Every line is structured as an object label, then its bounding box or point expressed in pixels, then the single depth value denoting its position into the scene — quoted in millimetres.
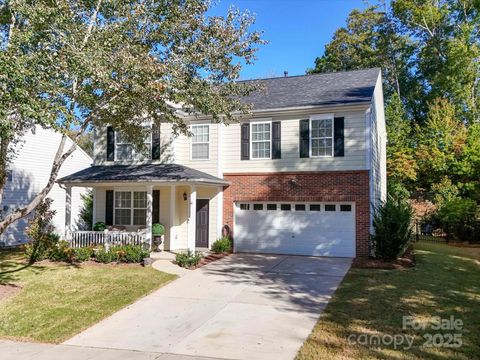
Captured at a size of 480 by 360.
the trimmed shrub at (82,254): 14102
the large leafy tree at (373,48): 36594
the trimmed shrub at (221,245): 16078
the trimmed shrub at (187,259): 13367
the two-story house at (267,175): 15227
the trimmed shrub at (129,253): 13641
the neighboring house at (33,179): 20141
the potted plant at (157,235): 16391
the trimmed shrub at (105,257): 13724
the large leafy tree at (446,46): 30594
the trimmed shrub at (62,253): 14258
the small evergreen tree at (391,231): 13820
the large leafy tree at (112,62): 8680
